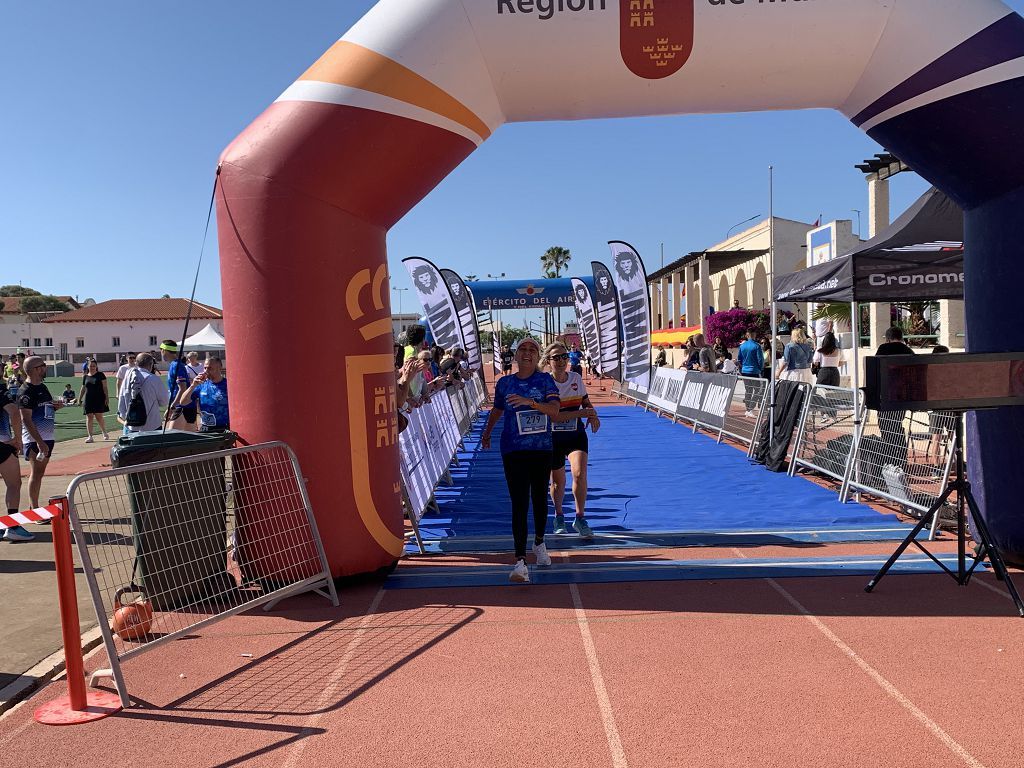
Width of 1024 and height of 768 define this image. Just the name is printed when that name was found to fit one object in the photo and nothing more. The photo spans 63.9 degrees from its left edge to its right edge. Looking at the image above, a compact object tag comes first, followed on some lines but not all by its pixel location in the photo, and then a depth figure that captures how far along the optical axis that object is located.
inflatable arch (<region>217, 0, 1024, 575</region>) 5.60
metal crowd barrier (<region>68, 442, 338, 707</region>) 5.18
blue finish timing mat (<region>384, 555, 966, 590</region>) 6.06
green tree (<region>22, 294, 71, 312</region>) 113.31
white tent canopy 31.20
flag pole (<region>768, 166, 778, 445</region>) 11.20
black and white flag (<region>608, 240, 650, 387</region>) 20.70
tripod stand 5.34
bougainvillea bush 33.97
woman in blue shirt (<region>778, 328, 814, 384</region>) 15.51
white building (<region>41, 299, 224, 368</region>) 86.06
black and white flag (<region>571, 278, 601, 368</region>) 27.96
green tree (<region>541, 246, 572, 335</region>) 105.94
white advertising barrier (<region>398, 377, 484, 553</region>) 7.93
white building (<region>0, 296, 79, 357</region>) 87.50
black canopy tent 8.55
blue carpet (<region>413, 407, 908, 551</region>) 7.86
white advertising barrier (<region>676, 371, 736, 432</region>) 14.84
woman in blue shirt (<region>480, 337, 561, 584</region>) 6.21
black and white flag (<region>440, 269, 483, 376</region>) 23.50
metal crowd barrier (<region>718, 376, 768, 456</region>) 12.73
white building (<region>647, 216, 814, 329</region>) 42.41
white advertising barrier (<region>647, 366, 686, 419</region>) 18.55
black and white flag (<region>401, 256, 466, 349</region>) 22.52
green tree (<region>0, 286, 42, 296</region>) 126.24
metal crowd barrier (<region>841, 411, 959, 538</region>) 7.55
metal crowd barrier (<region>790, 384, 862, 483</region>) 9.47
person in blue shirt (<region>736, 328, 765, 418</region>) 16.17
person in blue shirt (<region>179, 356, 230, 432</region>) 7.61
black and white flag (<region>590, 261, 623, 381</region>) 23.58
